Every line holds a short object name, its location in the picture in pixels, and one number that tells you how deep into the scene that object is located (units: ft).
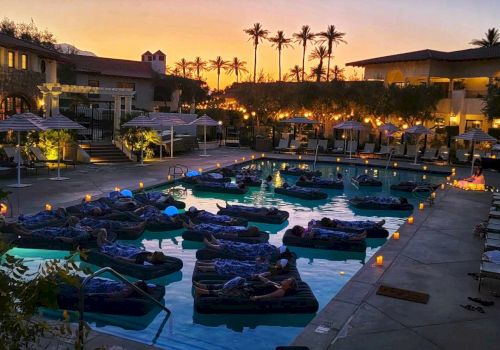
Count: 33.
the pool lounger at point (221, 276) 33.32
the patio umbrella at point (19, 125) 62.59
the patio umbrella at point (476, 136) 84.48
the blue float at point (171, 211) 52.42
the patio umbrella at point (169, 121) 99.40
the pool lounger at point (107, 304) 29.60
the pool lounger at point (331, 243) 44.50
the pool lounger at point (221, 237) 43.45
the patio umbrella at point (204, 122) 108.27
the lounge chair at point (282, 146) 124.67
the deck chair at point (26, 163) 72.78
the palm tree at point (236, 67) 313.53
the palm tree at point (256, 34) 263.76
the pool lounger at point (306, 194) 68.54
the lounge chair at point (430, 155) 111.14
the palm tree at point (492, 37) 220.84
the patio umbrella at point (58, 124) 68.69
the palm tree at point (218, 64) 312.50
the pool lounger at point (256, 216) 53.93
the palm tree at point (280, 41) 263.96
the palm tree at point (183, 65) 313.12
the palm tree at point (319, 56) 254.78
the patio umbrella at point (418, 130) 103.53
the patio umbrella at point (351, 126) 109.29
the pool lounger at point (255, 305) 30.07
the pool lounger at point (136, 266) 36.01
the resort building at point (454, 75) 132.67
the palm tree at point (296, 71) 292.61
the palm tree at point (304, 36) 254.27
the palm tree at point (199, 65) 314.96
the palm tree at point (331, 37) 241.76
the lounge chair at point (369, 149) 120.53
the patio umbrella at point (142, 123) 88.28
